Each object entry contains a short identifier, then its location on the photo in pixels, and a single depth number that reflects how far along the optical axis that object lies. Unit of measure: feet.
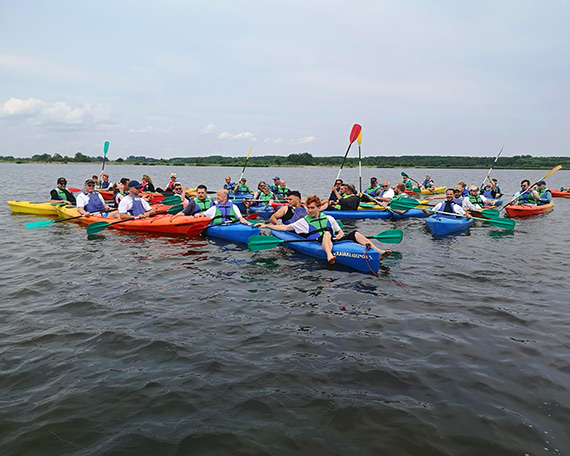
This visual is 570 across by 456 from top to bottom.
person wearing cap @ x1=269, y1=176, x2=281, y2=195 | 55.88
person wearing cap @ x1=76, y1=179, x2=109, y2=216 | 38.00
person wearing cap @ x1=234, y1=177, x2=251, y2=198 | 56.39
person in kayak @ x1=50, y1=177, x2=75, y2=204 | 43.50
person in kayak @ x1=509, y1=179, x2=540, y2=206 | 53.84
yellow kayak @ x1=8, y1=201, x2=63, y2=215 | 44.91
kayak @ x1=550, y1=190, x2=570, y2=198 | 79.71
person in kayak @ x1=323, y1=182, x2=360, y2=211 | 46.62
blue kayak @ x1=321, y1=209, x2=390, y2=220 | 46.14
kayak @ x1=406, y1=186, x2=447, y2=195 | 73.21
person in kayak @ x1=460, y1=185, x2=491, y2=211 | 41.68
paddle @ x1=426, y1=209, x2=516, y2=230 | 38.17
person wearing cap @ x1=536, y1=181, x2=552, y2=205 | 55.55
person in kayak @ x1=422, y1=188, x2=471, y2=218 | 39.01
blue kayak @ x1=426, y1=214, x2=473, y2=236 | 36.42
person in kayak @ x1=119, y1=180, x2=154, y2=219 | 36.09
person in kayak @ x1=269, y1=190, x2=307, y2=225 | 29.68
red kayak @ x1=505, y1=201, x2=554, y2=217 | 49.22
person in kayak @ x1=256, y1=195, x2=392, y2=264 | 25.14
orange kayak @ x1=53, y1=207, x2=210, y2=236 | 33.27
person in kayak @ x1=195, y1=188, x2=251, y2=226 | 33.68
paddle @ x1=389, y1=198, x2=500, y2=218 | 46.19
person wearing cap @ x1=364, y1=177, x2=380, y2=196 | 55.47
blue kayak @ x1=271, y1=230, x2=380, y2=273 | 23.31
